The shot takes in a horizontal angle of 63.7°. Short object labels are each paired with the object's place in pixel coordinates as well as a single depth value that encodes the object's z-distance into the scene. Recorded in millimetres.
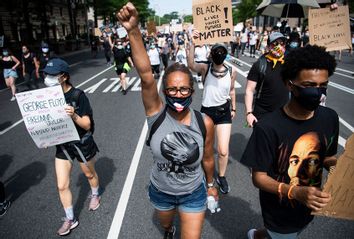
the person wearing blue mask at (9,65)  9656
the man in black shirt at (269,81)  3795
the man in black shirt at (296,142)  1825
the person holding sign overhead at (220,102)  4062
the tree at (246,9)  49562
